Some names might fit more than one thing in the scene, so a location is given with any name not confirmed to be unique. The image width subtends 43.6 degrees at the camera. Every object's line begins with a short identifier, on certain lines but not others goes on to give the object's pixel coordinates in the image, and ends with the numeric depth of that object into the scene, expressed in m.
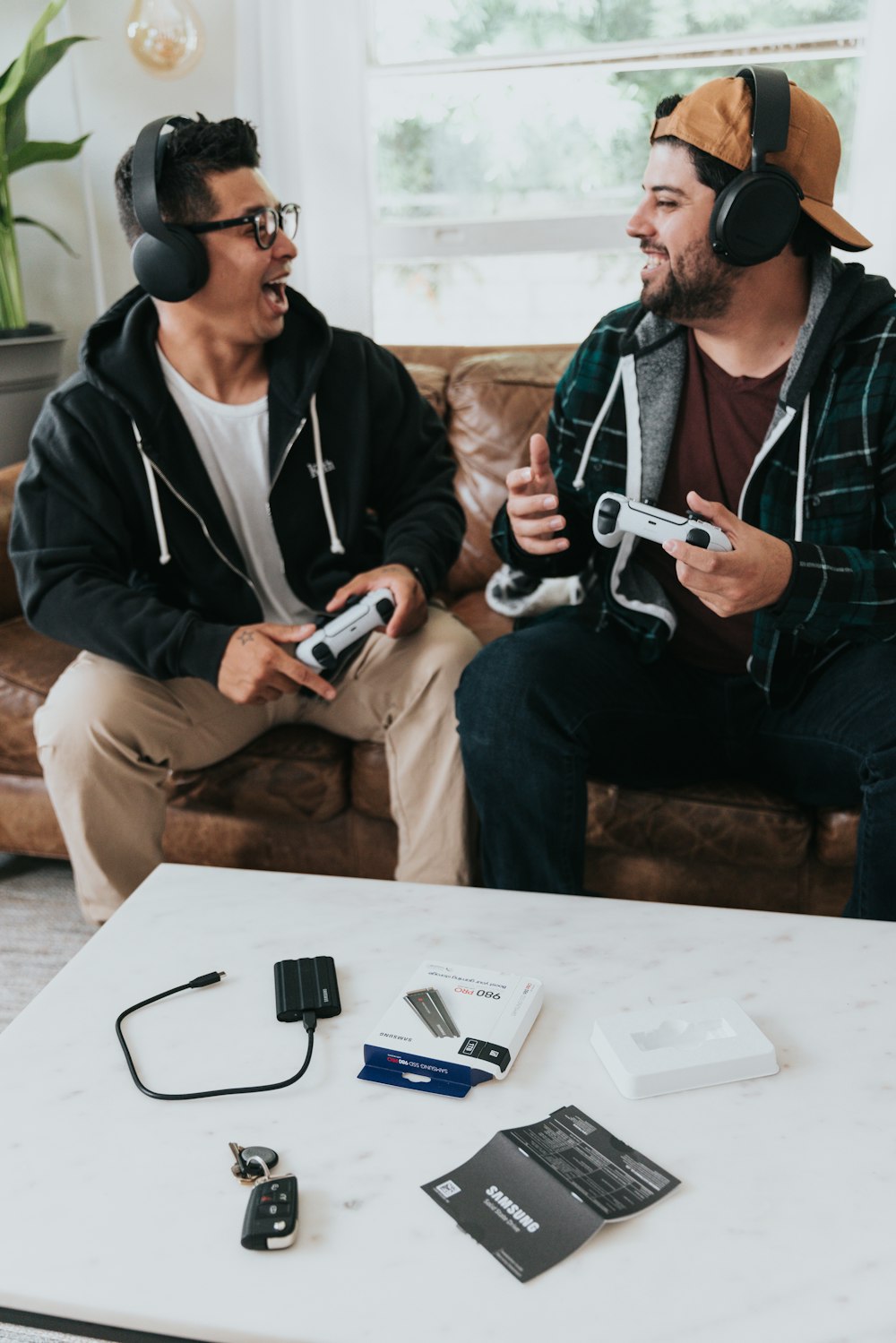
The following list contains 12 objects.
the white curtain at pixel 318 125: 2.57
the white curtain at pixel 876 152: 2.36
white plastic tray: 0.87
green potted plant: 2.47
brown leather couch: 1.57
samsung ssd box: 0.88
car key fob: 0.73
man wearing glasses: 1.63
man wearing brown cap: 1.41
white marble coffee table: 0.69
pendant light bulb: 2.50
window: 2.56
